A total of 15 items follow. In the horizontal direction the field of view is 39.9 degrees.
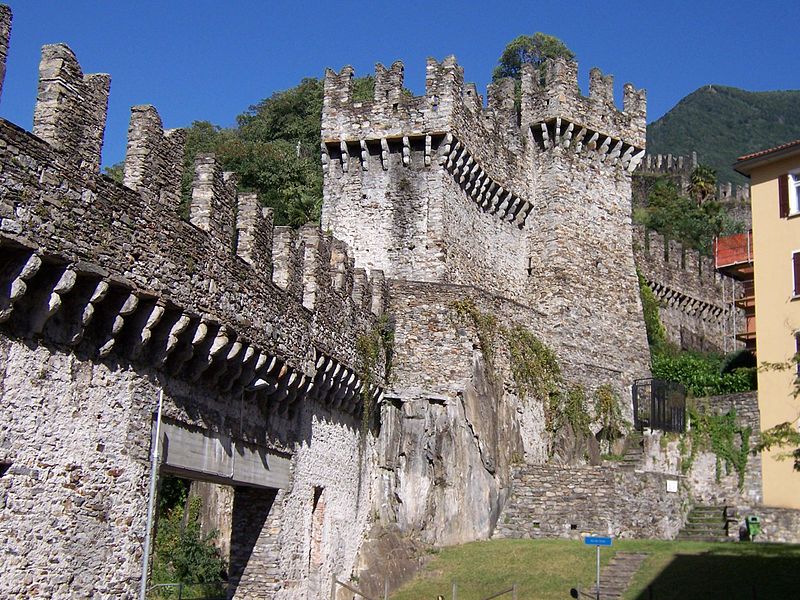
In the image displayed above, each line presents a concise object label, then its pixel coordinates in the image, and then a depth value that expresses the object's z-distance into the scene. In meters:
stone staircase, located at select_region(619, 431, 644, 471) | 31.83
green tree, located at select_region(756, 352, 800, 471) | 19.50
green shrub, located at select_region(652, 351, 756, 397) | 36.62
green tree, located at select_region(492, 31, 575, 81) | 60.25
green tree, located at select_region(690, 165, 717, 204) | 63.31
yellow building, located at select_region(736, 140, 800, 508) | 32.56
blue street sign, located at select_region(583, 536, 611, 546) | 21.16
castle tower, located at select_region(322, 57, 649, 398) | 32.88
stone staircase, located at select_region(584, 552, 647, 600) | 22.48
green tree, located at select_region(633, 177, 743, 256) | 55.75
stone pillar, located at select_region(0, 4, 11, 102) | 13.37
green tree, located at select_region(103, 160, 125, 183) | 49.06
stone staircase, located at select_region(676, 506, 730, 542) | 29.27
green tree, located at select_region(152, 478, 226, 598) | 29.05
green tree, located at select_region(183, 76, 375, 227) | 44.69
